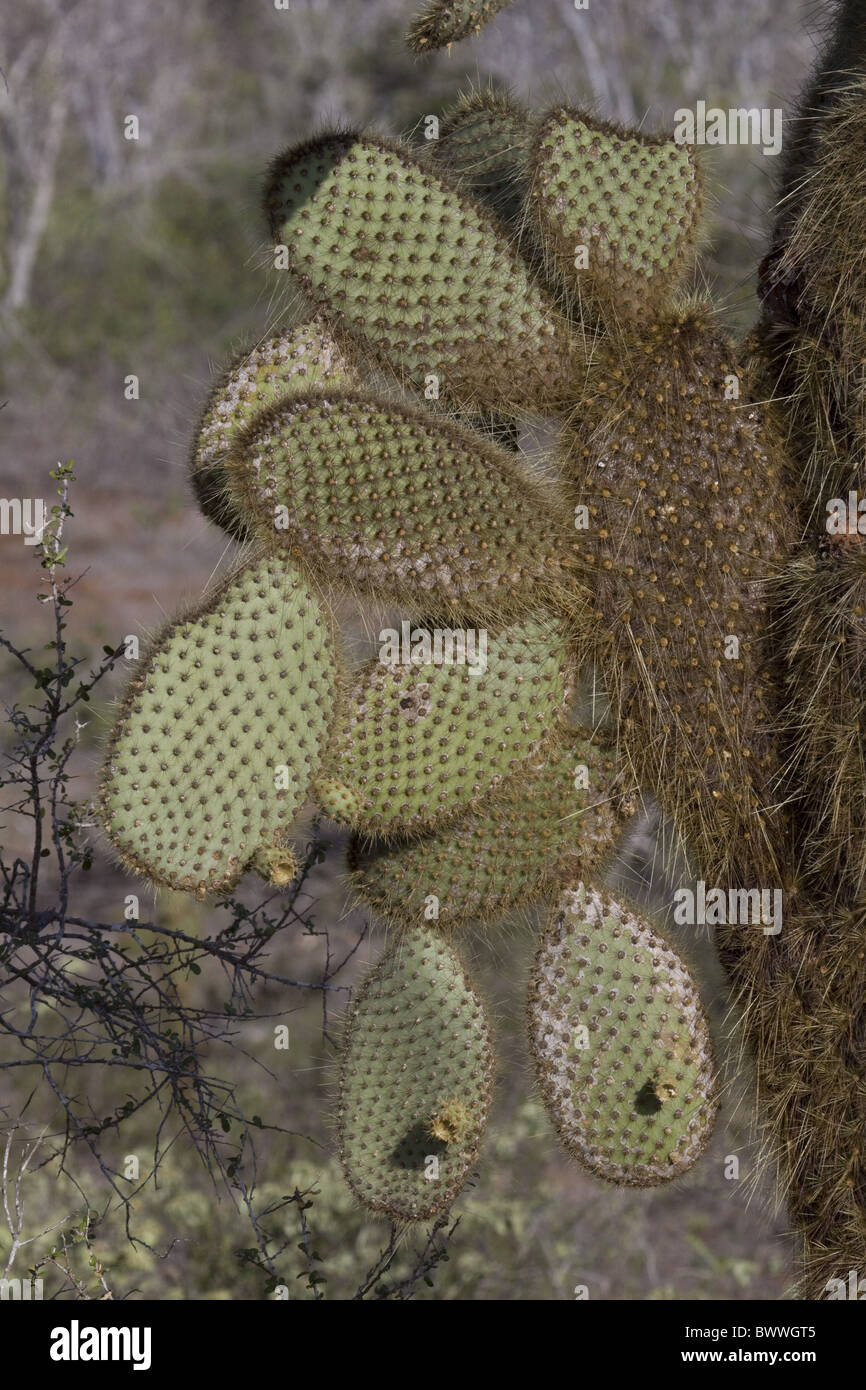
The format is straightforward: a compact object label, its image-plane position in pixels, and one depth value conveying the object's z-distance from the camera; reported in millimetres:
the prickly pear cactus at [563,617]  2178
